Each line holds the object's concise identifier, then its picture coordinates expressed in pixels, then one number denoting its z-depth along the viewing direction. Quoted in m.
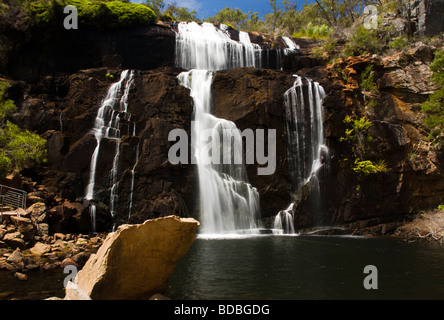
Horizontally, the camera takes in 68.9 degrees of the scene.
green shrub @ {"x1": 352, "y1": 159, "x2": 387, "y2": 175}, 24.16
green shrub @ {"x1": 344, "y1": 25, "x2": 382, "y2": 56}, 31.11
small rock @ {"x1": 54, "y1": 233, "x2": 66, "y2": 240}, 15.61
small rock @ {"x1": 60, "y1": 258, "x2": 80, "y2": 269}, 11.25
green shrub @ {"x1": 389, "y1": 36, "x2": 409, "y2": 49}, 30.34
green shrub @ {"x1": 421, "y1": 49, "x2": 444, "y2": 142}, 22.17
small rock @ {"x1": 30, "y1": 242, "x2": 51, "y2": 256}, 12.67
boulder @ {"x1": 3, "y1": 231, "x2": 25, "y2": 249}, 12.52
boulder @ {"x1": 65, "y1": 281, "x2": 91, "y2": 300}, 6.00
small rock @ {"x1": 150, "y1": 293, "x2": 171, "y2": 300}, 7.92
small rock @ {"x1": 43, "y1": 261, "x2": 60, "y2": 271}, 10.77
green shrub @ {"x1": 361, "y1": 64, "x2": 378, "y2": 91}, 27.70
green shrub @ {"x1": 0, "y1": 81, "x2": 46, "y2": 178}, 17.61
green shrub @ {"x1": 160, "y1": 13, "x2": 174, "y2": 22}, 37.59
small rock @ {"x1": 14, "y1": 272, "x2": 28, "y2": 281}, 9.60
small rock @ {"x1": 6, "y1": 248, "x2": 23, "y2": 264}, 10.84
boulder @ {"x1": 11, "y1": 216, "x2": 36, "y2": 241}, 13.55
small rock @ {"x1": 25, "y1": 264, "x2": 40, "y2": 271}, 10.55
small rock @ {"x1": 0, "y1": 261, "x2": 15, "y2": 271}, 10.28
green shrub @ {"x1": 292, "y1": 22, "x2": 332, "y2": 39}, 43.26
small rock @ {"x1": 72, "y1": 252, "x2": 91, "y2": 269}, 11.66
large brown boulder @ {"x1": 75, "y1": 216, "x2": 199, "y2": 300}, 7.23
